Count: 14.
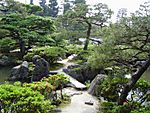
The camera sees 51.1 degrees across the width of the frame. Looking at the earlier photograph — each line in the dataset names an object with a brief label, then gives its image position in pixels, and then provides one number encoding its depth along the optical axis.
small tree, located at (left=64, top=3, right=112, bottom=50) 10.37
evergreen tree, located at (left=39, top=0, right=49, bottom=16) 22.85
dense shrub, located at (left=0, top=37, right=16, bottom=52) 11.91
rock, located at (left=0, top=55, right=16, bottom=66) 11.40
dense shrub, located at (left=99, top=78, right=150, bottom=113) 4.80
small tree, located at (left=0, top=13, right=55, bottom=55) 11.65
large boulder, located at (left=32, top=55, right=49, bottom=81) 8.74
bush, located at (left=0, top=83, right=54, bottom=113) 3.68
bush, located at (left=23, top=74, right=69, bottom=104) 5.33
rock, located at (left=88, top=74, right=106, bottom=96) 6.61
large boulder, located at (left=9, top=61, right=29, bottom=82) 9.02
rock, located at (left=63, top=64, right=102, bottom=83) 8.93
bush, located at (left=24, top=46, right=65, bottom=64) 10.49
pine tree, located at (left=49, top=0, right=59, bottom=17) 23.16
